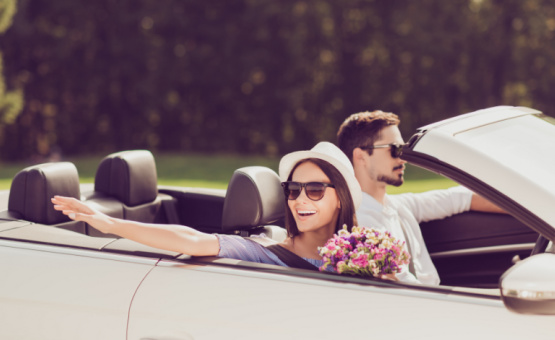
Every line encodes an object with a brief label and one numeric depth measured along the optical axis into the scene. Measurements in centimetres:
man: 689
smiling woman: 501
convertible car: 389
